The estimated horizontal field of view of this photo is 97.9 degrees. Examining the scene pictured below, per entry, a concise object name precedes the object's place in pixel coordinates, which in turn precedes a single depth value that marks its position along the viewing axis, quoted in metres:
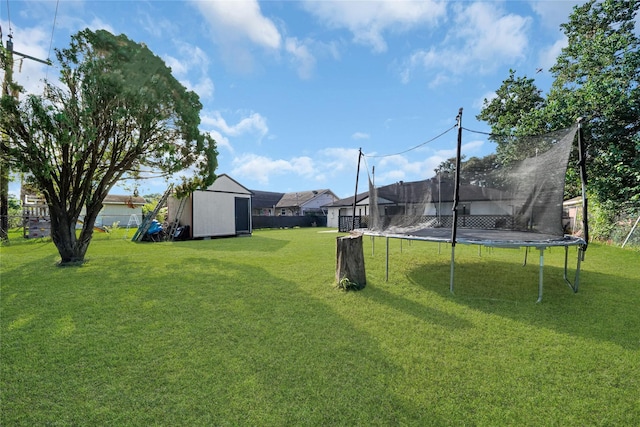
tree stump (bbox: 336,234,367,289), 4.04
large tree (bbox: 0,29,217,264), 5.14
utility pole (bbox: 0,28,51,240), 5.28
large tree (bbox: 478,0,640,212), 8.88
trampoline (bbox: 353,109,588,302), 3.76
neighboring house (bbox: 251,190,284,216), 29.72
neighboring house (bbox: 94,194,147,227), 23.12
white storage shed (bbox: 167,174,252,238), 11.82
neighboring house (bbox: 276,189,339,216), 29.28
